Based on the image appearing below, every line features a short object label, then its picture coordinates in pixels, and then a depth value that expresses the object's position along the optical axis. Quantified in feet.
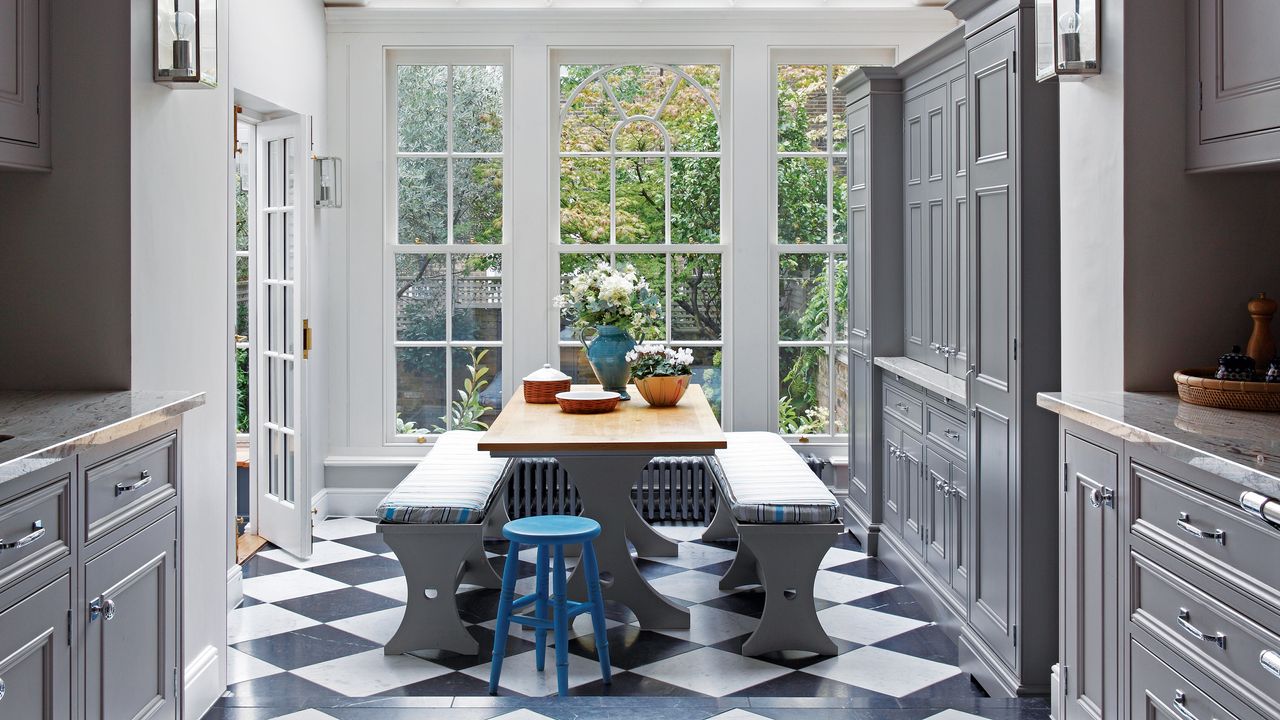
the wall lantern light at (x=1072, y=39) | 9.86
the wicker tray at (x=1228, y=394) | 8.45
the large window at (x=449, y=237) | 21.03
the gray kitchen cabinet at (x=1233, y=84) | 8.35
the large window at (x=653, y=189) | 21.06
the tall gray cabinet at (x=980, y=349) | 11.28
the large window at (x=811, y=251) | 21.08
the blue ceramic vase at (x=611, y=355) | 16.07
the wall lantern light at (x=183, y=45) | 10.23
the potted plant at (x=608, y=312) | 15.98
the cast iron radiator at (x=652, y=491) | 19.94
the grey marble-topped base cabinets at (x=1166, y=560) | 6.46
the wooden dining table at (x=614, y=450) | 12.80
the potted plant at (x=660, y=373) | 15.76
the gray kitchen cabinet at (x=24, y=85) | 9.20
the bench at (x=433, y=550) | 13.39
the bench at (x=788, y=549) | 13.46
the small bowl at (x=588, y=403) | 15.29
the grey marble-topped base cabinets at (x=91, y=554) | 7.14
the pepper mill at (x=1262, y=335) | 9.23
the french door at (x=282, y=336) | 17.67
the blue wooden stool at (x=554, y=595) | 12.10
